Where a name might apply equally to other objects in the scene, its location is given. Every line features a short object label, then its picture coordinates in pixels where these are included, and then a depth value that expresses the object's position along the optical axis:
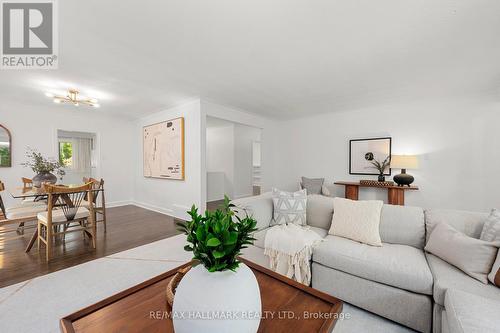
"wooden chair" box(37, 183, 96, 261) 2.33
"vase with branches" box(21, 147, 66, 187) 2.92
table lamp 3.56
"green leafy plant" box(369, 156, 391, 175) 4.07
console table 3.63
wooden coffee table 0.83
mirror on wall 3.72
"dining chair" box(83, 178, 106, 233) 3.24
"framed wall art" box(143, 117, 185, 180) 4.14
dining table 2.50
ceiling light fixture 3.28
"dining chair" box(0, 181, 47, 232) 2.49
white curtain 6.58
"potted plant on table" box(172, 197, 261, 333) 0.68
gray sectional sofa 1.18
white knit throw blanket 1.79
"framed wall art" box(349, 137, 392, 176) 4.15
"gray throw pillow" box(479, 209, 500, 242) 1.46
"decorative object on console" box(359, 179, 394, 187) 3.77
